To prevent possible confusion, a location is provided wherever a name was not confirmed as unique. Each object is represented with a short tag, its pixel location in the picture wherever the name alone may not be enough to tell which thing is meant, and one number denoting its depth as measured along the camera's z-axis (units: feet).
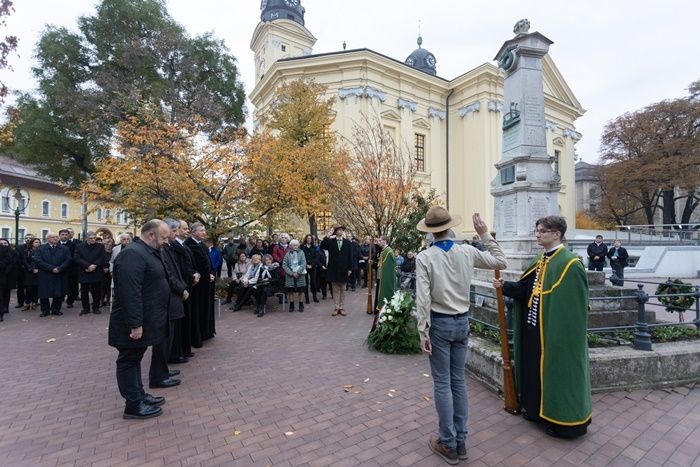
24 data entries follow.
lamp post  58.55
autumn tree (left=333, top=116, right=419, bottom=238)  39.99
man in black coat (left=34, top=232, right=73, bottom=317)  32.16
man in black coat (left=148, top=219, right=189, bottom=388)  16.16
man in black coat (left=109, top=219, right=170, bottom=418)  12.78
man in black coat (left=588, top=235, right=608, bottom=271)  46.26
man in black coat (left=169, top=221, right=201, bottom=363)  19.42
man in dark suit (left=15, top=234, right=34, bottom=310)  35.88
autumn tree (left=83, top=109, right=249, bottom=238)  39.11
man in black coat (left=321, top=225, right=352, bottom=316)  31.96
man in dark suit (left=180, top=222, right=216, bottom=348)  22.03
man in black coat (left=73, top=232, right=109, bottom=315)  32.53
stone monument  23.85
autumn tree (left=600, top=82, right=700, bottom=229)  107.59
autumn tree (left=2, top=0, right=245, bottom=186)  59.57
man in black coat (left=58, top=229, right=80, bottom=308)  34.58
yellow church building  92.99
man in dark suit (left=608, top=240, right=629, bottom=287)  46.91
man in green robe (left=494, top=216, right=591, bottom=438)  11.35
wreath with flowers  20.70
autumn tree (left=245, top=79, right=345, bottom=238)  42.80
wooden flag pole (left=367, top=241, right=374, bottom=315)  31.02
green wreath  20.49
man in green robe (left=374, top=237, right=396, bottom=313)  24.62
